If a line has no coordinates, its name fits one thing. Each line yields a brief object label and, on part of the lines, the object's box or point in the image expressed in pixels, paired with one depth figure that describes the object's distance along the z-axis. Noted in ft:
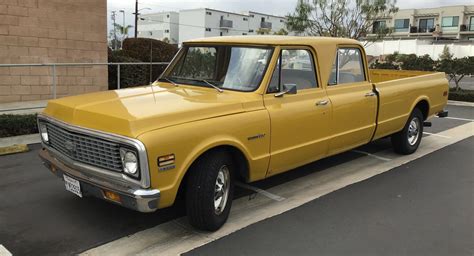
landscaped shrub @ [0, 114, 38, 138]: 25.74
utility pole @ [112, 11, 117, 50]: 210.52
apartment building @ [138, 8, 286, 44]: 306.96
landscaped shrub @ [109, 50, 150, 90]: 44.75
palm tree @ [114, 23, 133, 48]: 214.22
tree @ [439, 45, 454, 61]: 137.56
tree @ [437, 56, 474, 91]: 52.31
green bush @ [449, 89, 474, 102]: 49.90
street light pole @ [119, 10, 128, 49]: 214.07
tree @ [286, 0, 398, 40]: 58.13
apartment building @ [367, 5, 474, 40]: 230.48
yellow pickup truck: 12.05
